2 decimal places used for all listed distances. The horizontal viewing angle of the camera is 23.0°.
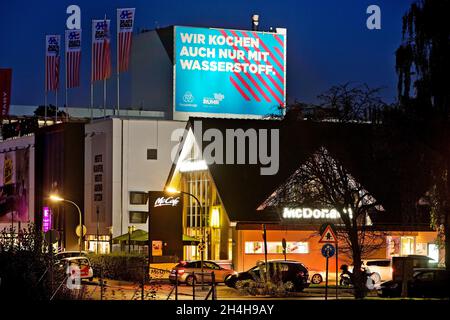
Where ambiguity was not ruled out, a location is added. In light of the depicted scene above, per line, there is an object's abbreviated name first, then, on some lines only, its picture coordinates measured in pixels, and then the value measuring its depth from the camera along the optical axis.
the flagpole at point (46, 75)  93.44
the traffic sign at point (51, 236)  48.76
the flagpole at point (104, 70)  86.16
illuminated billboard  96.88
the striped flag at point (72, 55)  89.62
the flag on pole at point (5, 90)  98.25
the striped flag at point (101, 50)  86.25
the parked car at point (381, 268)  60.03
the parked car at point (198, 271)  60.16
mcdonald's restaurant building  72.19
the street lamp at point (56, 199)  69.66
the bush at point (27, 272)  38.41
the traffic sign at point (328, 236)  41.69
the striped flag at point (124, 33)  86.44
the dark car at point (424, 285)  43.47
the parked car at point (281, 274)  52.38
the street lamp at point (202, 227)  78.90
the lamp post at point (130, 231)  77.19
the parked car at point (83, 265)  53.30
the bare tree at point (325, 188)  50.22
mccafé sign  64.25
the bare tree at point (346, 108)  50.50
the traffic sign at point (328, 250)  43.56
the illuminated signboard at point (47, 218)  97.38
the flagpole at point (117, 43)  87.06
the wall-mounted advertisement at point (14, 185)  106.00
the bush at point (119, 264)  62.04
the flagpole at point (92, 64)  88.63
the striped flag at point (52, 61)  91.81
